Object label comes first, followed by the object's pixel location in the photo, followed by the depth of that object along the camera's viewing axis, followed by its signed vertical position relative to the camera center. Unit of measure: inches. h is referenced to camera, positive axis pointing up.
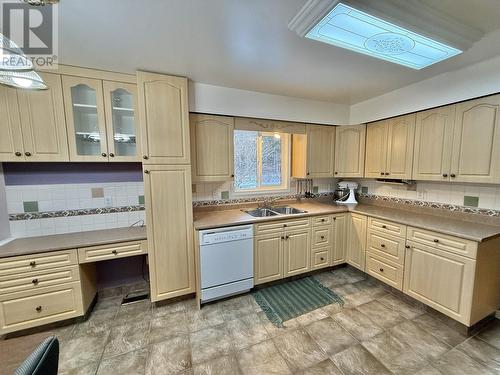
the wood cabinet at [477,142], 70.4 +8.9
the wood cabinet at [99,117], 73.8 +19.2
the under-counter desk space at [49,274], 65.6 -34.8
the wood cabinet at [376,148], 105.3 +9.8
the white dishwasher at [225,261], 82.4 -38.4
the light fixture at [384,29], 42.6 +31.9
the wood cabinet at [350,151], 115.8 +9.5
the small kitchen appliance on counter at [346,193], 125.8 -15.7
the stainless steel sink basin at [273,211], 108.0 -23.1
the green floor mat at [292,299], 81.0 -56.4
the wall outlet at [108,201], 89.4 -14.1
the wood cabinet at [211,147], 90.0 +9.3
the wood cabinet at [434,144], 81.4 +9.6
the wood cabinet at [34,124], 67.4 +15.0
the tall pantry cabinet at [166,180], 77.0 -4.6
